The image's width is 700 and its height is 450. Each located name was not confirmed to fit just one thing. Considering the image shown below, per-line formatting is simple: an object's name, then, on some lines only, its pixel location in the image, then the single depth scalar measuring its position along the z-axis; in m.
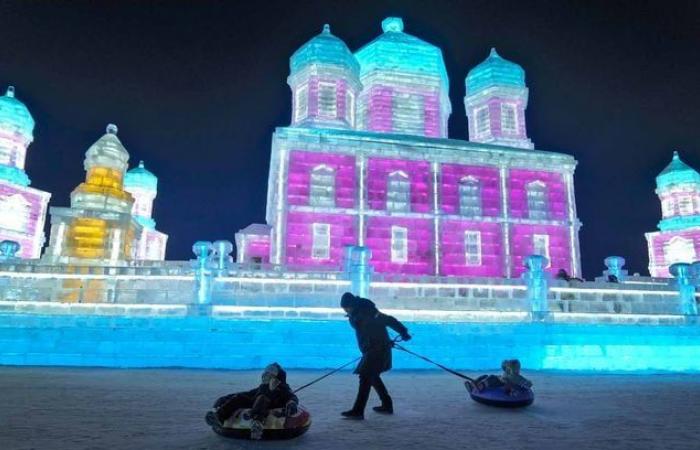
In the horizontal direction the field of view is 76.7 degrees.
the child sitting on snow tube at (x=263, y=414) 3.34
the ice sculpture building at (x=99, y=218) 15.75
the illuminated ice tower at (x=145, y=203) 30.79
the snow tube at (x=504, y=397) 4.86
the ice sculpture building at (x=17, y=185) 25.00
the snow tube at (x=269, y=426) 3.34
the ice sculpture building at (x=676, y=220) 30.03
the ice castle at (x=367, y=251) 8.96
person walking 4.31
